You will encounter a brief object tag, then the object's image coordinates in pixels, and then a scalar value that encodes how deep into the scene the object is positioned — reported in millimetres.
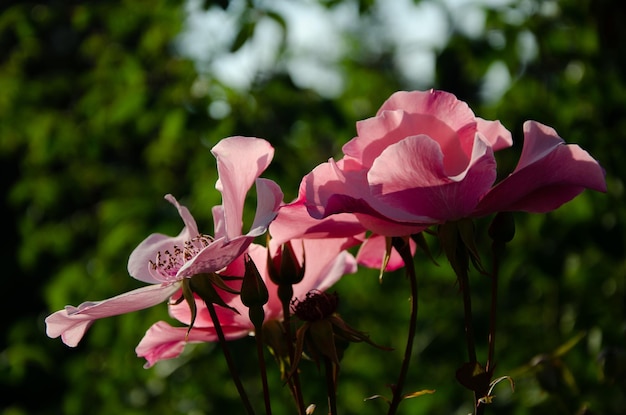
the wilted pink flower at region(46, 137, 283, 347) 631
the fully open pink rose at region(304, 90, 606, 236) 631
